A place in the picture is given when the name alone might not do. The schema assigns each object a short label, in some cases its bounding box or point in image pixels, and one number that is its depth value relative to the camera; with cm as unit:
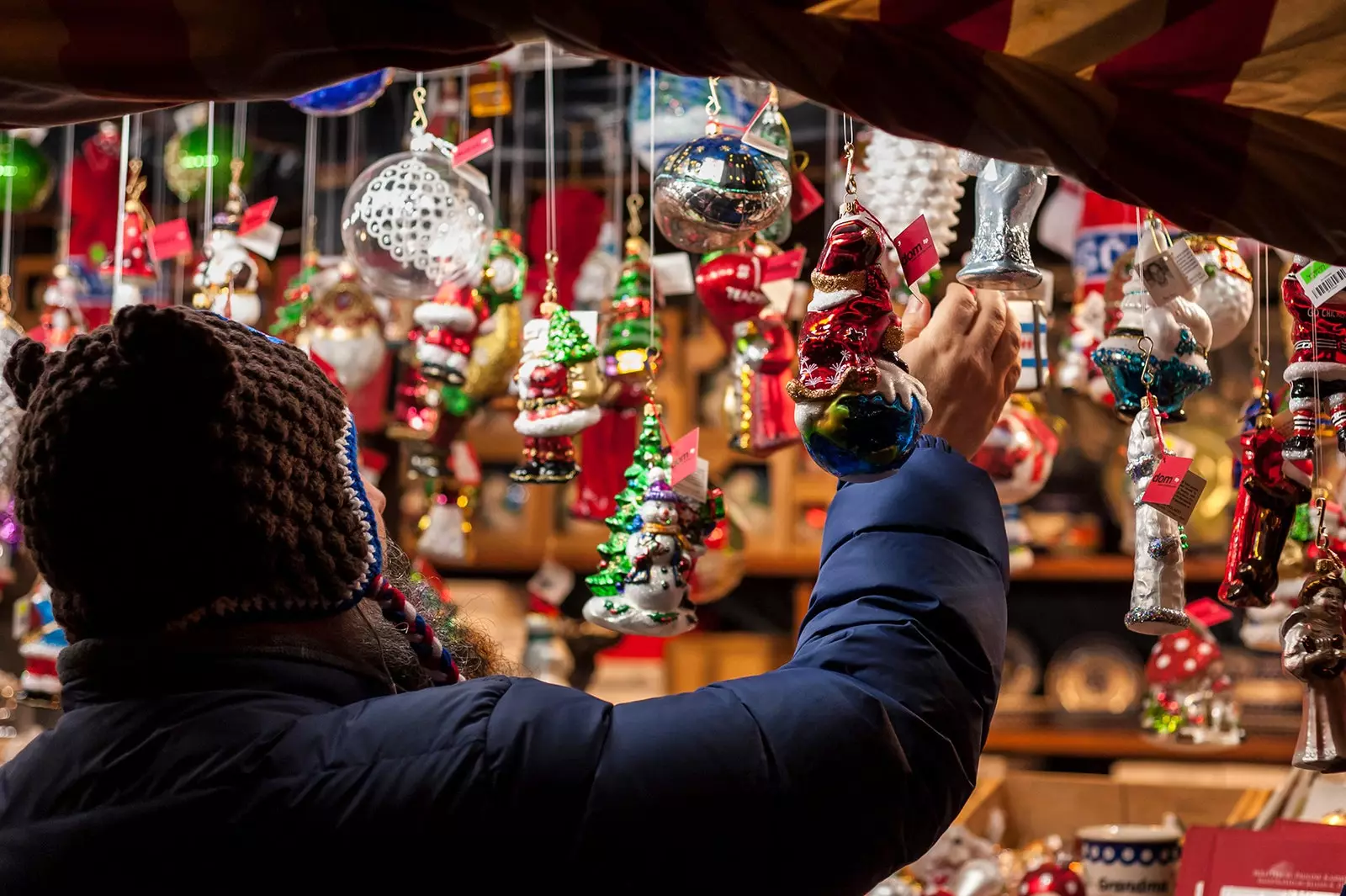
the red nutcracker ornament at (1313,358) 119
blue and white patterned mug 194
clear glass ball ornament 179
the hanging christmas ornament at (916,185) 168
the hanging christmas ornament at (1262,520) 130
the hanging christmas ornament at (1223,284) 155
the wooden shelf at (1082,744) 322
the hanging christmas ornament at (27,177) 293
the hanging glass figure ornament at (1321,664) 124
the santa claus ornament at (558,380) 176
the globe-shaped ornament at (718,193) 153
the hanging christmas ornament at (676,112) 199
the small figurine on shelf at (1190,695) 207
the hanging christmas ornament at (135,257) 217
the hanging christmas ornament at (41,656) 220
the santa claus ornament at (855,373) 104
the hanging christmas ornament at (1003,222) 127
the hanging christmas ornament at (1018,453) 176
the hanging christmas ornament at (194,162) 277
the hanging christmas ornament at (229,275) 208
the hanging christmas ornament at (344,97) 188
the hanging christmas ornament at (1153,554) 128
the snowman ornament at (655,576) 158
